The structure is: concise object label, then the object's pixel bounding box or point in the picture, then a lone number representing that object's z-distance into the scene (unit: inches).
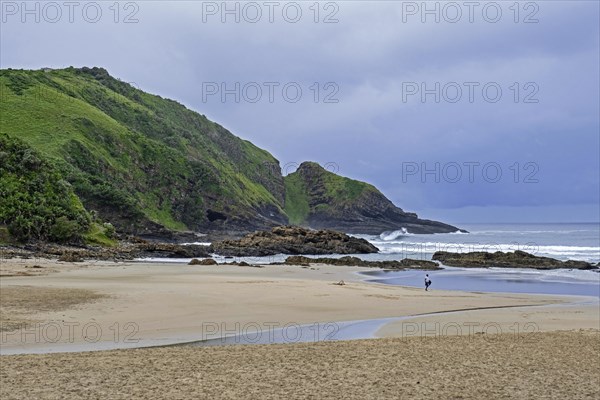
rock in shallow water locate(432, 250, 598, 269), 2190.0
